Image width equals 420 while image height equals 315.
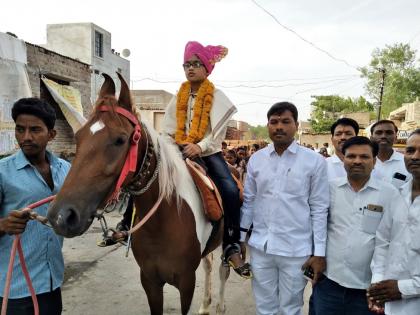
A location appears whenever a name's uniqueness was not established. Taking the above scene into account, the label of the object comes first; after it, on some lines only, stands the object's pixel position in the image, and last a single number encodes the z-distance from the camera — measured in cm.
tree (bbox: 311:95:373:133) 4653
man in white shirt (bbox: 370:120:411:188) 355
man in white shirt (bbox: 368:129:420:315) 179
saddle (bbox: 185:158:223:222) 276
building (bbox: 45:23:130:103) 1612
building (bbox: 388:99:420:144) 2028
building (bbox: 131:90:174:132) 3114
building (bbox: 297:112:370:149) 3706
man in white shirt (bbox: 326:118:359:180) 337
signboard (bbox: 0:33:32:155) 747
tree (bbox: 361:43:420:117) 3241
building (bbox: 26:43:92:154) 908
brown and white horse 169
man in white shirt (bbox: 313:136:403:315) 218
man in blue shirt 187
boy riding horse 298
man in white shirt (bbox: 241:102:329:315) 242
